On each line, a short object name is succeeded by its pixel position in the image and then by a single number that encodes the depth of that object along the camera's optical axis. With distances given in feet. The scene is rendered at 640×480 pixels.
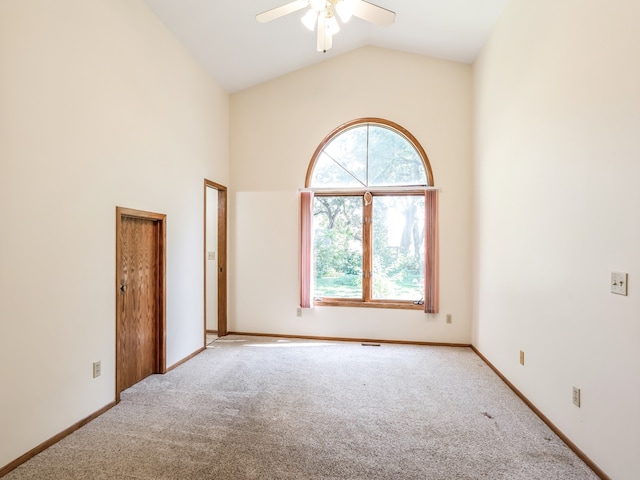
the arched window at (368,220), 15.17
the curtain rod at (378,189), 14.98
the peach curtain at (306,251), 15.42
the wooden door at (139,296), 9.86
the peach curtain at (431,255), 14.65
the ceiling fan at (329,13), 7.84
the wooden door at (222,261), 16.14
